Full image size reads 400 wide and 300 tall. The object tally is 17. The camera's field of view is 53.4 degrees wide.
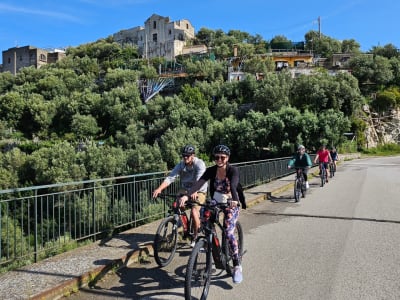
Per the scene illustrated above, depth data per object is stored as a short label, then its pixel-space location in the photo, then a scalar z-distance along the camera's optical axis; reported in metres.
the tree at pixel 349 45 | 101.25
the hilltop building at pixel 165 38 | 112.38
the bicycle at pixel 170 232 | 6.00
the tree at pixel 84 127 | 62.66
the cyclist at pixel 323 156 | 17.67
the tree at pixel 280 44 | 100.38
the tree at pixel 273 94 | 50.62
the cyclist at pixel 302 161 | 13.22
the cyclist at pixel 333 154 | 23.14
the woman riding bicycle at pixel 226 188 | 4.95
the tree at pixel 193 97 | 59.75
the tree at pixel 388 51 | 78.25
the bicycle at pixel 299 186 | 12.96
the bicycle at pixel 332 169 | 22.05
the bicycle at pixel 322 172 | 17.62
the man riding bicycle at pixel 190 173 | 6.36
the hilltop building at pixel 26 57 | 124.81
